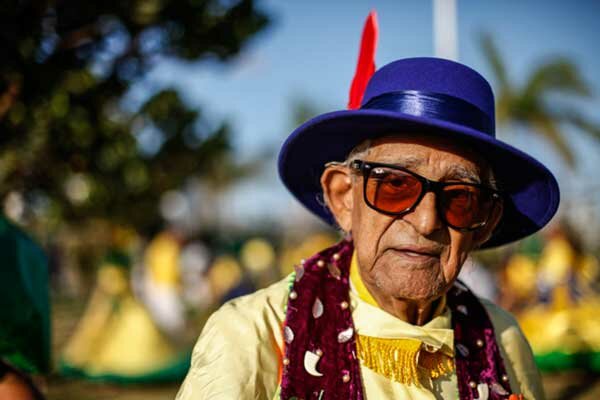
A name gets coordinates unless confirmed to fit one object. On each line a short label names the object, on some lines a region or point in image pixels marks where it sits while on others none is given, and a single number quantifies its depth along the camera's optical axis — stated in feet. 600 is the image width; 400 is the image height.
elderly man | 2.20
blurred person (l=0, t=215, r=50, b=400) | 2.53
